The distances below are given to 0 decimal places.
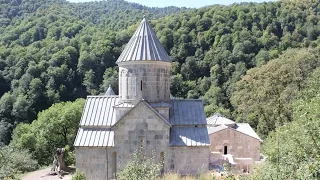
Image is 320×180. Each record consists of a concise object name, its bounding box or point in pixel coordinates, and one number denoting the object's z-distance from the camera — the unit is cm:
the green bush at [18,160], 1098
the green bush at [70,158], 2501
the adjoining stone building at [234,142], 2395
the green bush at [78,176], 1377
